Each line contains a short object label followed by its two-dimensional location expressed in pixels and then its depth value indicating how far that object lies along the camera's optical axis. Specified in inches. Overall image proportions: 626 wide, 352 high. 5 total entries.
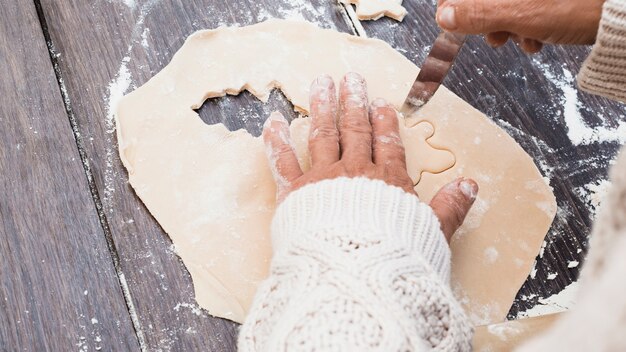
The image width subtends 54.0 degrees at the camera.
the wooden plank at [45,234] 35.4
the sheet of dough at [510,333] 27.6
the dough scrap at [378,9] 47.1
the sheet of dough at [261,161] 37.4
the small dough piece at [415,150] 41.0
